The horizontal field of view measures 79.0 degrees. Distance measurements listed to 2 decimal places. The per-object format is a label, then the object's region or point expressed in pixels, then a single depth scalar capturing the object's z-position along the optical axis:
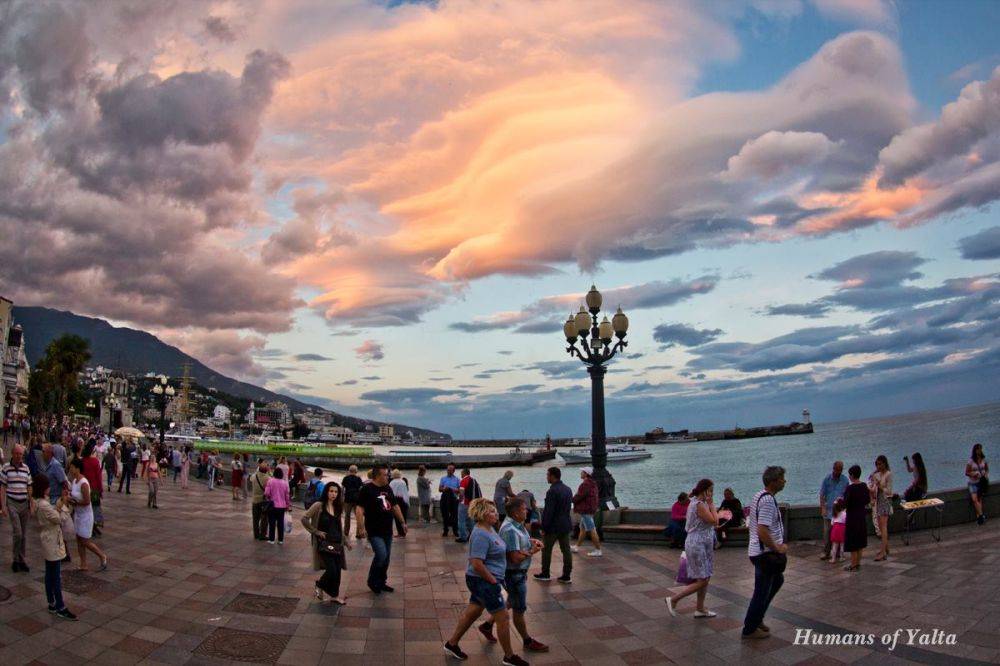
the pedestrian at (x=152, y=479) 16.73
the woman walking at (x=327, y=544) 8.48
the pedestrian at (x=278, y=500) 13.01
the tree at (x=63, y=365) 63.22
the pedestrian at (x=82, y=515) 9.06
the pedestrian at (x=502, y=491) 12.84
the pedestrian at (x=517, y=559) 6.54
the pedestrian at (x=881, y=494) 10.32
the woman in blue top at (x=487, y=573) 6.18
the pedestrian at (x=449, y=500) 14.79
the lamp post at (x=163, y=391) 37.62
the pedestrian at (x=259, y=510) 13.34
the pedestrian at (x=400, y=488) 14.59
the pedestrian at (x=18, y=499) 8.52
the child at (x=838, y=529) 10.12
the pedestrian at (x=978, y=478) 12.16
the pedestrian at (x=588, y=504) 12.17
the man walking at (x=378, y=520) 9.07
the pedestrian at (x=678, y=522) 12.45
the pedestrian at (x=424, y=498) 16.20
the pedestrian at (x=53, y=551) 7.06
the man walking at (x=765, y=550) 6.76
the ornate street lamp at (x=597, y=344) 15.83
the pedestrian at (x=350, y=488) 13.44
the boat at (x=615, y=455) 120.19
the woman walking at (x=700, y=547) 7.71
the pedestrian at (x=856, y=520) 9.44
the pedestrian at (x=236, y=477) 21.59
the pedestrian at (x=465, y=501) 14.08
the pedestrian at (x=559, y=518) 9.73
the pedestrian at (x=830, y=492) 10.87
